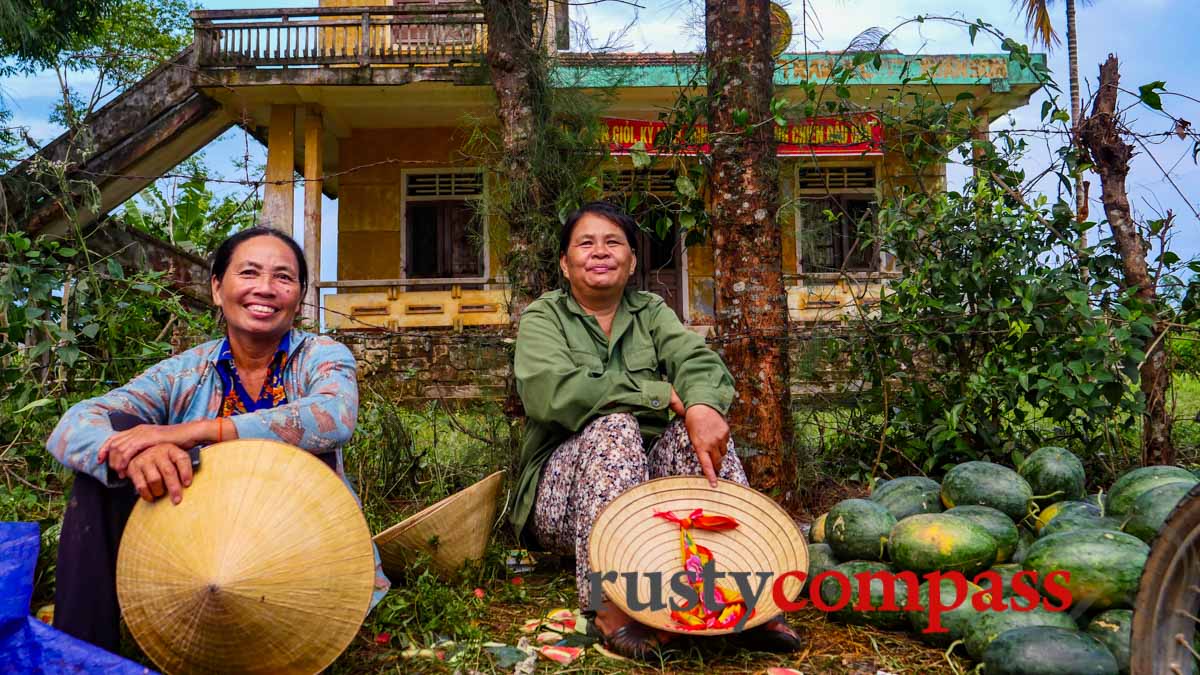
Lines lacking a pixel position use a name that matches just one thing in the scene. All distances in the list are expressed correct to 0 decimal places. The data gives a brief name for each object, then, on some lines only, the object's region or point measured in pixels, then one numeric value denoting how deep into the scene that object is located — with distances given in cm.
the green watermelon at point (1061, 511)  262
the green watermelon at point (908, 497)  292
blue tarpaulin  169
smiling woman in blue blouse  192
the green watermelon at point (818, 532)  291
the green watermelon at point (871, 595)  247
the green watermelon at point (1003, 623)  211
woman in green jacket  252
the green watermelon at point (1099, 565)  212
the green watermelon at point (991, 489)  277
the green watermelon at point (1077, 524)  243
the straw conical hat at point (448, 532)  273
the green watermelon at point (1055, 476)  295
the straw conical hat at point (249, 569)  180
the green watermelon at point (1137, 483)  256
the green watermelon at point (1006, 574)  230
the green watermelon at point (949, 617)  229
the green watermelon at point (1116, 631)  201
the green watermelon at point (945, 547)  240
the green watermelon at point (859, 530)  263
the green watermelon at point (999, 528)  251
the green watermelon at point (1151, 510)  233
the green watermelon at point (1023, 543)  259
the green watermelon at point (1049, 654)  191
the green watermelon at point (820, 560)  271
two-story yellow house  895
